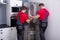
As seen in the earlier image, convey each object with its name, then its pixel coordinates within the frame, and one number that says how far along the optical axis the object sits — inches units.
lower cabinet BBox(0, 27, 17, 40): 82.9
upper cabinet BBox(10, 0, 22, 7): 84.9
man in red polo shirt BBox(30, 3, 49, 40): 75.9
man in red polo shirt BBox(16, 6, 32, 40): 76.4
